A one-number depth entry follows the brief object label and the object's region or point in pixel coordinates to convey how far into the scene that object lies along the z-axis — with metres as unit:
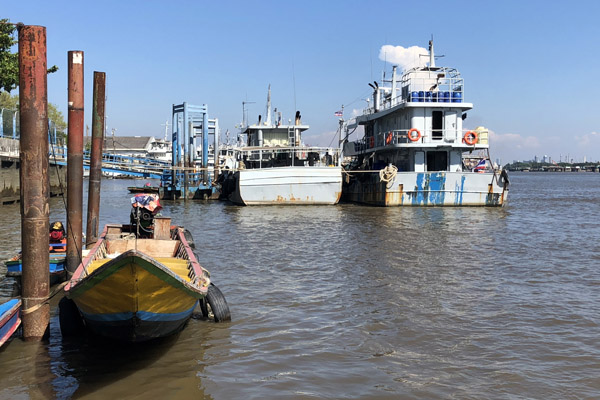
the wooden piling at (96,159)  11.78
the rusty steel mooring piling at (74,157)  9.81
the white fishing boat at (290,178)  27.98
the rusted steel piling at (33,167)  6.85
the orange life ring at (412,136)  27.02
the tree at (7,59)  20.66
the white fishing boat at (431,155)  27.11
